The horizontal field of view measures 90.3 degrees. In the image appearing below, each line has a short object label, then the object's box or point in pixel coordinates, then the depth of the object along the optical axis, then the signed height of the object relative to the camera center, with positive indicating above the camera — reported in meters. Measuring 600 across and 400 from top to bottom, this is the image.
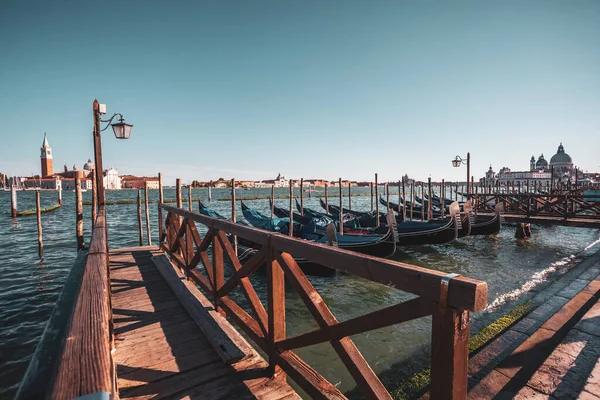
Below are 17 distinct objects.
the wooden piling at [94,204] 7.61 -0.47
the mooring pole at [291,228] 10.16 -1.49
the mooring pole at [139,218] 12.39 -1.42
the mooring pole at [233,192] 8.66 -0.21
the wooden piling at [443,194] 17.49 -0.64
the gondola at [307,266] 8.17 -2.25
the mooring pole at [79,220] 7.59 -0.84
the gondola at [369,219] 14.62 -1.72
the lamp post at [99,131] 6.60 +1.26
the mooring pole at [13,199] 22.14 -0.82
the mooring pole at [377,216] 13.33 -1.44
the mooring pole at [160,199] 6.80 -0.34
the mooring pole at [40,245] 11.22 -2.16
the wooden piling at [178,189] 7.11 -0.06
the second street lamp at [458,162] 17.92 +1.29
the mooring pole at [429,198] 15.88 -0.77
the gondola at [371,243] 9.04 -1.79
